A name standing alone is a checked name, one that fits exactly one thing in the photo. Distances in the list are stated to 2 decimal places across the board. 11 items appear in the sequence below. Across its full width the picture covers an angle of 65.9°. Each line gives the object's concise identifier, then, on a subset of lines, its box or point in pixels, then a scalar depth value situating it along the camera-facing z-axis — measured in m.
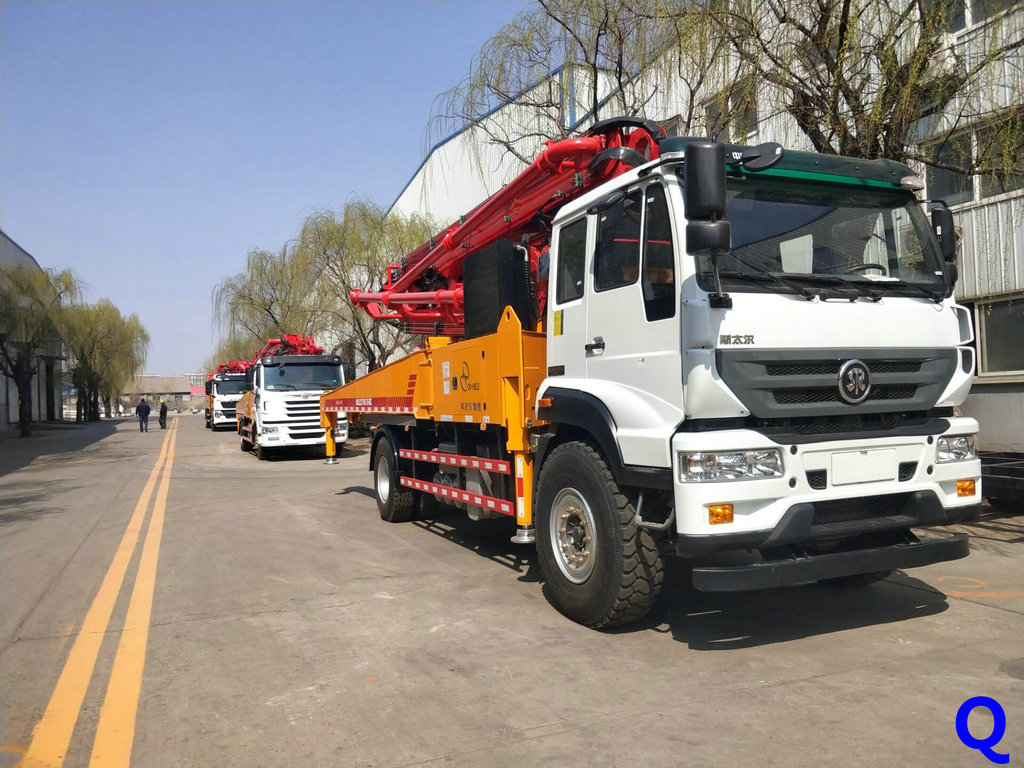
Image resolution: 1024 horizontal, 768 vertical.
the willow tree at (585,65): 9.41
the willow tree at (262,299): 31.38
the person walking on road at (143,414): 40.53
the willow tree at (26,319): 31.16
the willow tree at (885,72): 7.24
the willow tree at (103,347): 44.41
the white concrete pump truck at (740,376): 4.32
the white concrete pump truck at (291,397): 19.89
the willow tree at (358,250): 24.66
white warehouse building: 10.29
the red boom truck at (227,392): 36.19
